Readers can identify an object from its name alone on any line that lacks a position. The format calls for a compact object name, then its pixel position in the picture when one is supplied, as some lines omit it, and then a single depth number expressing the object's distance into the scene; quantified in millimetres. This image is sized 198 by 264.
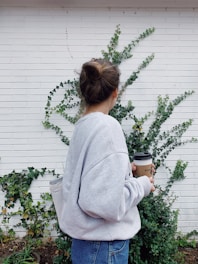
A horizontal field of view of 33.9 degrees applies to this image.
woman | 1417
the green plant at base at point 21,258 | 3307
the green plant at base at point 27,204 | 3773
